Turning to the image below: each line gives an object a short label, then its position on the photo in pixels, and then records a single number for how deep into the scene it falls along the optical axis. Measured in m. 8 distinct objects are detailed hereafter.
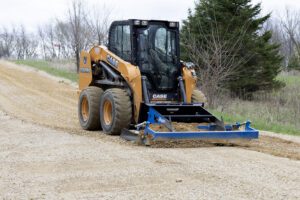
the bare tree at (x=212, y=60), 18.38
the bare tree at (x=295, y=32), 30.76
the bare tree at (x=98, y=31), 29.60
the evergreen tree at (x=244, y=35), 23.66
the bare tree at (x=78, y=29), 29.94
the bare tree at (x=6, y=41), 92.94
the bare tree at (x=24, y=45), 91.19
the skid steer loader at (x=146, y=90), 10.24
